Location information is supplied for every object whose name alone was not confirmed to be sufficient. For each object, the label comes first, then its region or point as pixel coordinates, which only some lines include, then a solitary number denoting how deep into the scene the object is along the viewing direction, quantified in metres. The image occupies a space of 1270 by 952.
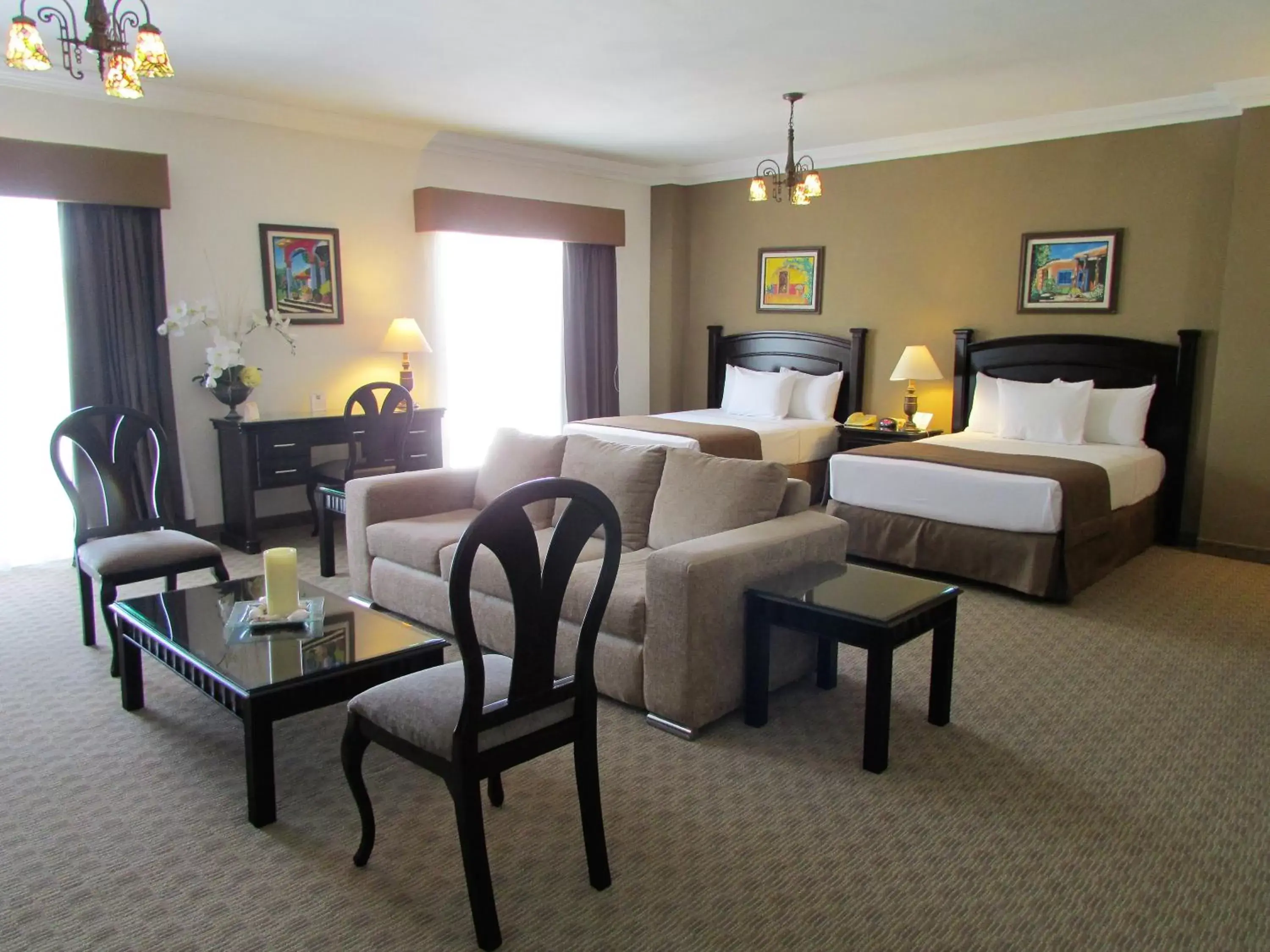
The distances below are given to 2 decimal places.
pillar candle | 2.88
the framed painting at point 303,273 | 5.71
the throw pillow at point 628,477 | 3.69
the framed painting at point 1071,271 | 5.68
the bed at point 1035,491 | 4.36
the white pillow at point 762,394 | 6.92
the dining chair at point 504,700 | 1.94
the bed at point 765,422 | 6.01
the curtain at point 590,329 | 7.33
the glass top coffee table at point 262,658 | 2.46
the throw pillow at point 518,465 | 4.16
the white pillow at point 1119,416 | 5.41
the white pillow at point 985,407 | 5.93
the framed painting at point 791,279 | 7.10
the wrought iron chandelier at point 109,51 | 2.37
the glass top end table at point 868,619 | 2.72
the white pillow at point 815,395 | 6.82
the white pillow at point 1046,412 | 5.47
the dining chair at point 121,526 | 3.55
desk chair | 5.09
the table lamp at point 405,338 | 6.08
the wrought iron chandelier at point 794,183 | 5.37
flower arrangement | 5.19
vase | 5.29
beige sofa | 2.91
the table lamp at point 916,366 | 6.16
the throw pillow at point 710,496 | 3.38
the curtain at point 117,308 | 4.96
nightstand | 6.19
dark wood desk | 5.25
